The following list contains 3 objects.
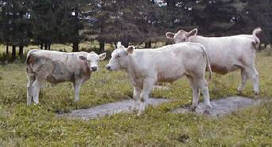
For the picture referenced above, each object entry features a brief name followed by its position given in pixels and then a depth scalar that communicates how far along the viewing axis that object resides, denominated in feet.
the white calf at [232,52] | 39.55
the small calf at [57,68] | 34.06
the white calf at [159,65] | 29.96
